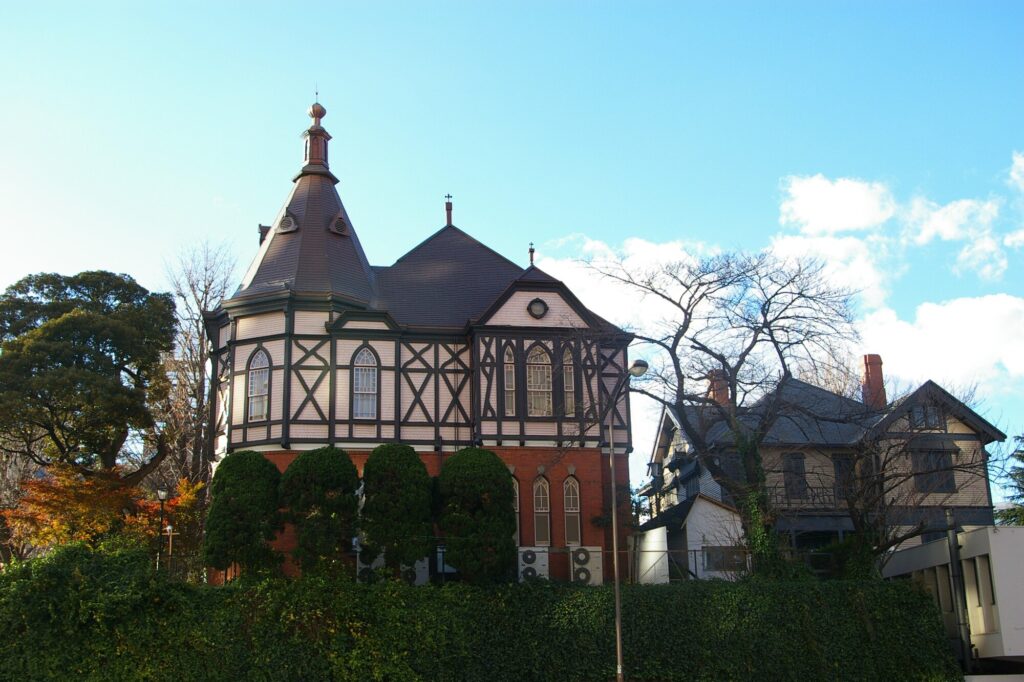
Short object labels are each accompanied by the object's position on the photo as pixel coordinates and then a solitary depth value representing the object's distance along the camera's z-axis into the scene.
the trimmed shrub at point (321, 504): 26.14
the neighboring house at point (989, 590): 26.31
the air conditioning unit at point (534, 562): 30.38
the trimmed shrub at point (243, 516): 26.36
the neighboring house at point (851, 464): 31.62
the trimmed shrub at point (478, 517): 26.75
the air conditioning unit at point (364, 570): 26.97
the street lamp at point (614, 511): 22.00
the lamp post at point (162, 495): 28.52
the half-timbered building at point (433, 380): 32.22
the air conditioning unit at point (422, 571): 30.42
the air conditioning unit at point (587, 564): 30.72
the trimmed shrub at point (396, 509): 26.48
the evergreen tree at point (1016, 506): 37.81
